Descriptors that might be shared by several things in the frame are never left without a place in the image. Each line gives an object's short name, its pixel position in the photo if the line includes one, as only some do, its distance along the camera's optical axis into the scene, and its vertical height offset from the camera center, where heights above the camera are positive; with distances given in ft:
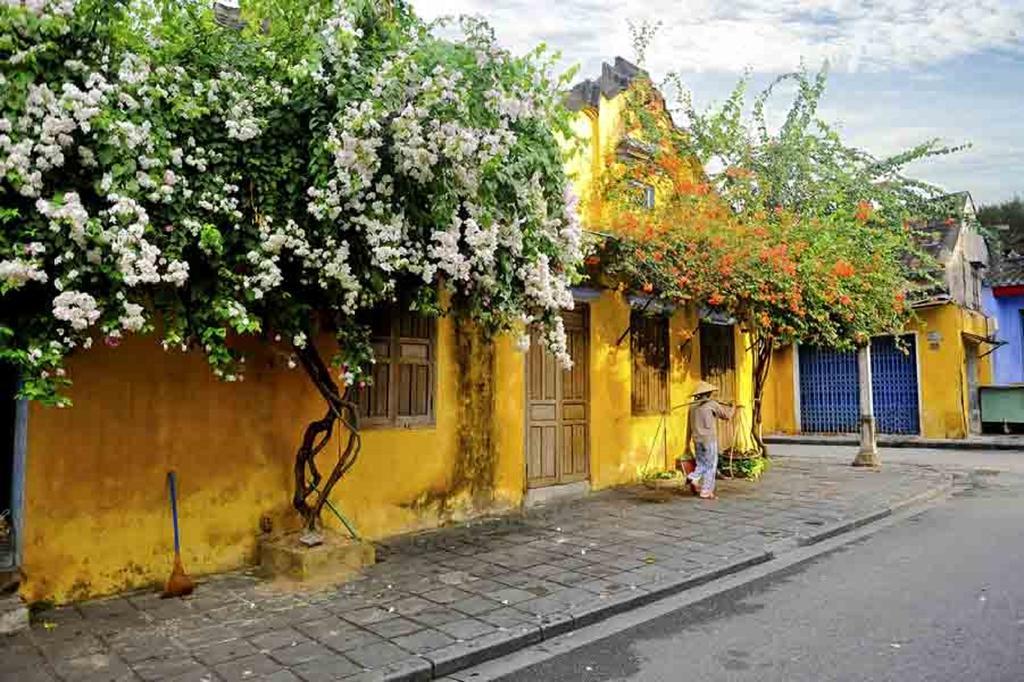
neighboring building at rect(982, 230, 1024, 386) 76.59 +8.25
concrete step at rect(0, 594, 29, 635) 16.20 -4.78
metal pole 44.80 -1.91
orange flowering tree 32.37 +8.21
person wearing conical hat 32.76 -1.95
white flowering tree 14.25 +4.98
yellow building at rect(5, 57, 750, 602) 18.66 -1.35
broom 18.93 -4.76
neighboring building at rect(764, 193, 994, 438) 63.62 +1.65
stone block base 19.88 -4.50
